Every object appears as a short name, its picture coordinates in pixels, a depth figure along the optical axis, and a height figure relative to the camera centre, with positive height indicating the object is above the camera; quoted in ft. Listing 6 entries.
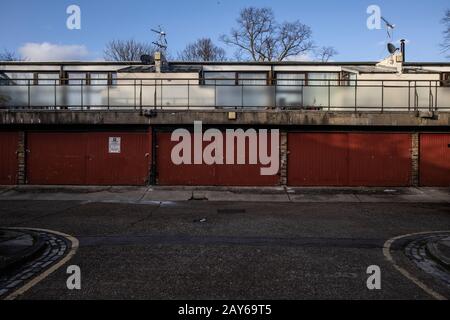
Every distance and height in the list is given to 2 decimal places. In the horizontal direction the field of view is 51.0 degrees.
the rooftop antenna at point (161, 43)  95.70 +23.44
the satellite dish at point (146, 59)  82.99 +16.61
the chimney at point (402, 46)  84.89 +19.68
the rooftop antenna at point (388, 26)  83.45 +22.61
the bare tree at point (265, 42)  184.75 +44.97
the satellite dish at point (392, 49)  78.69 +17.56
